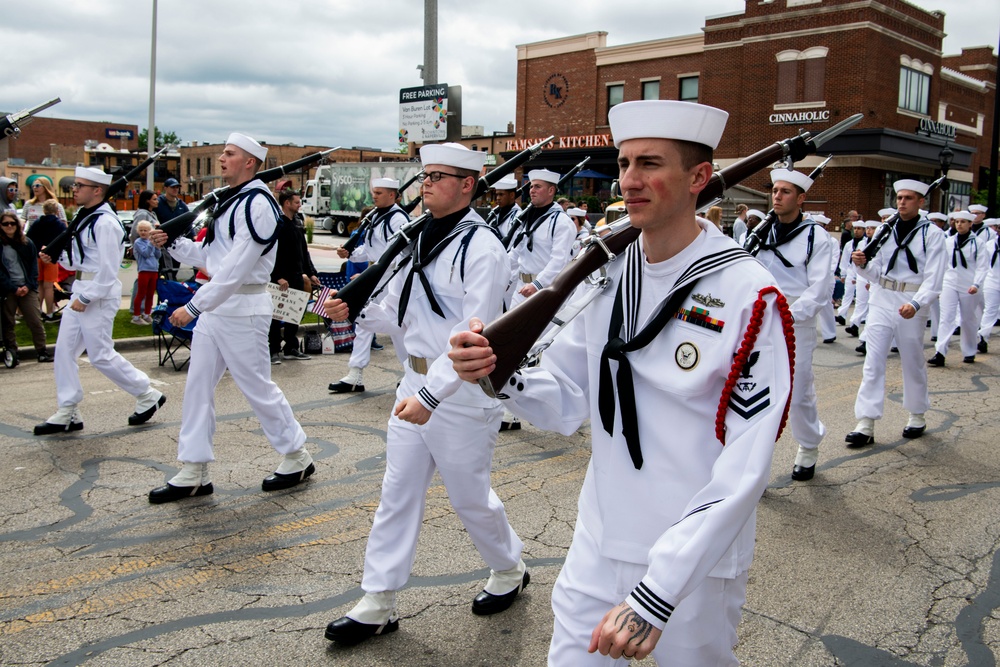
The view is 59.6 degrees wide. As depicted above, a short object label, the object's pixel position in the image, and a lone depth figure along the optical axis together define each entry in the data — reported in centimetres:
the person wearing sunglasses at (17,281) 1030
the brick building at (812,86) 3519
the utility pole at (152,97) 2595
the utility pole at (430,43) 1420
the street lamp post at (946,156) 2108
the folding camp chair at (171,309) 1033
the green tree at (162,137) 9152
